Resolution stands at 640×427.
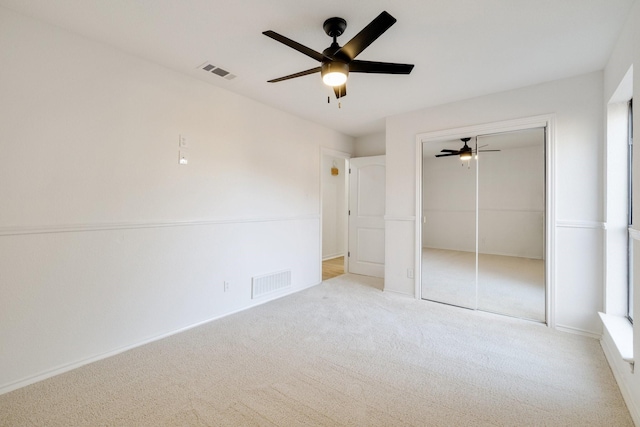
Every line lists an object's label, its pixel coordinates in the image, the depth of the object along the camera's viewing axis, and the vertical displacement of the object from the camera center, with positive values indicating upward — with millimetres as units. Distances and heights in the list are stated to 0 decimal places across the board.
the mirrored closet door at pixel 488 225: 3109 -160
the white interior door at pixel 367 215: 4926 -58
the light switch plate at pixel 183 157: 2816 +546
